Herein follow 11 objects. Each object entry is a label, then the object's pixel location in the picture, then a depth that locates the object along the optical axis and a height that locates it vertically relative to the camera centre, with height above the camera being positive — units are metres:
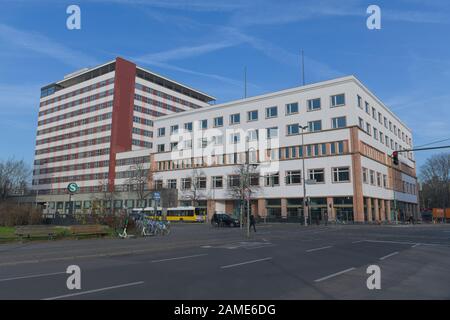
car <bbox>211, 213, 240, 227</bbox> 45.41 -1.49
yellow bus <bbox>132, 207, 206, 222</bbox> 60.97 -0.93
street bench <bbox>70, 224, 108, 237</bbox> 22.28 -1.36
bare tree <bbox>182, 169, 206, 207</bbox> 69.88 +4.32
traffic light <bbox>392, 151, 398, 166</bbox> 26.35 +3.89
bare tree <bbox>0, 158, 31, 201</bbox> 76.75 +7.43
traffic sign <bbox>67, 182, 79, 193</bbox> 28.45 +1.69
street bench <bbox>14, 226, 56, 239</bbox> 20.10 -1.33
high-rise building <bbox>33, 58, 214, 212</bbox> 88.25 +23.29
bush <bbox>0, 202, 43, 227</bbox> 30.31 -0.57
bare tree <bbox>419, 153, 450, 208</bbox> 89.77 +7.69
